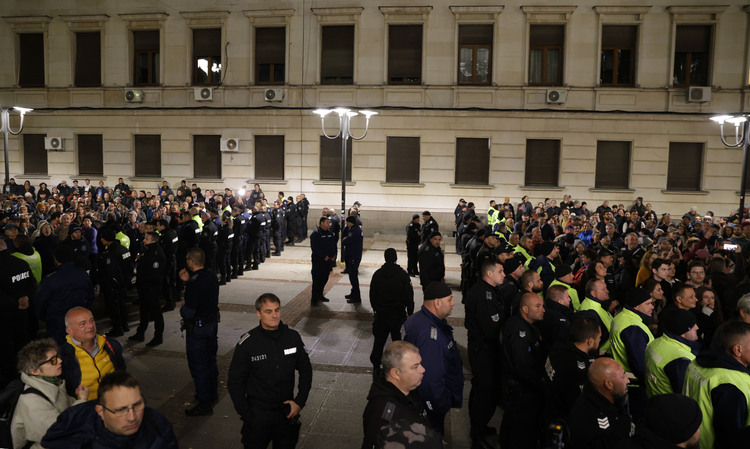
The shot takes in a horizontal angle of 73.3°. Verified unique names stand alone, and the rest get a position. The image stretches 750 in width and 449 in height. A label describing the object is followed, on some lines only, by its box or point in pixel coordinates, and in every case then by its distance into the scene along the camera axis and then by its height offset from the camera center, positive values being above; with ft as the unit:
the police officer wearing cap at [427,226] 42.07 -3.78
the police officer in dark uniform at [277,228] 57.36 -5.70
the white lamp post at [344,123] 51.63 +5.95
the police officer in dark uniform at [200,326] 19.89 -5.96
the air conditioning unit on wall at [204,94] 73.77 +11.99
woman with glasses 11.42 -5.19
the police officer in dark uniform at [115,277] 28.73 -5.94
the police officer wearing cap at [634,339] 15.70 -4.81
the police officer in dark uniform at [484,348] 17.83 -5.94
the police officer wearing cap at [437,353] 14.56 -5.05
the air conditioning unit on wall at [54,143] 78.59 +4.59
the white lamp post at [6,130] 63.00 +5.24
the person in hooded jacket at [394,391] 10.52 -4.55
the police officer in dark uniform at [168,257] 34.30 -5.64
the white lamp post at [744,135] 49.90 +5.44
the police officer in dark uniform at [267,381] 13.78 -5.58
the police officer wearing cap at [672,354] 13.56 -4.58
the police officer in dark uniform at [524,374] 15.78 -5.92
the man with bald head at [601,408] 11.55 -5.19
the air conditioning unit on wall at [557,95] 68.03 +12.09
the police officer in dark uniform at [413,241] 46.70 -5.53
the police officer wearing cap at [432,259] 33.42 -5.17
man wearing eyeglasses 9.94 -5.03
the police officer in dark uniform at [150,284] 27.27 -5.95
